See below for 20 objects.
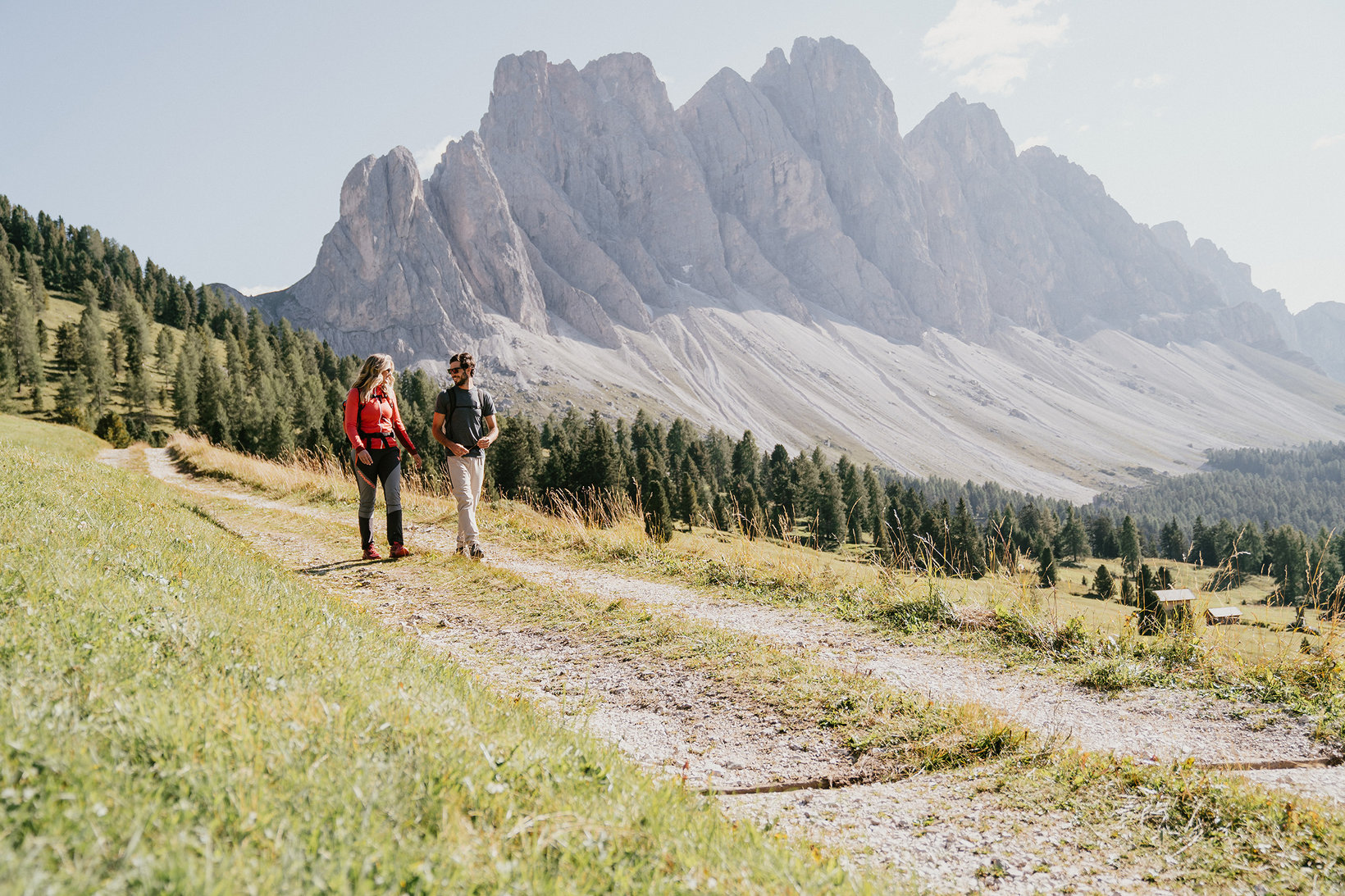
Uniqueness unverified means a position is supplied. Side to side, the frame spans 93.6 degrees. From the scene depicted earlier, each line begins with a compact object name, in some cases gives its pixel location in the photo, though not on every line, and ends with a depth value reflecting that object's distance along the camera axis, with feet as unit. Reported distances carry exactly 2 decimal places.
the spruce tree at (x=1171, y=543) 428.56
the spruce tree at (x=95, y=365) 295.07
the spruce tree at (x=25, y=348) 287.48
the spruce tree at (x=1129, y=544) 406.21
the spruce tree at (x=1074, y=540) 426.10
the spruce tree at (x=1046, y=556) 321.73
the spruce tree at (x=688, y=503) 223.63
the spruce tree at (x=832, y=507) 291.58
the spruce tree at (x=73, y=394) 267.12
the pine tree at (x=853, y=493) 332.19
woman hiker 37.63
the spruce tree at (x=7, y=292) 310.45
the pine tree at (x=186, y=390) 311.27
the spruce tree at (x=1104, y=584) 301.18
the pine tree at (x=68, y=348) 309.01
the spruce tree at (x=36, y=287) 366.63
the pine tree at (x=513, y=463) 237.70
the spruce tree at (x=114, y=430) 226.99
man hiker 39.29
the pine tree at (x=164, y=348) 373.40
